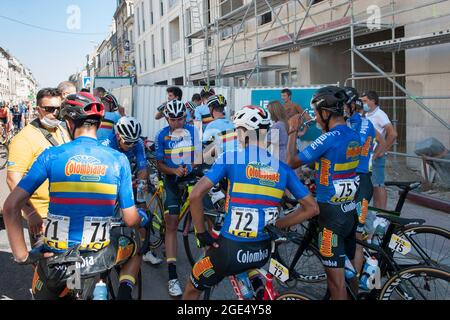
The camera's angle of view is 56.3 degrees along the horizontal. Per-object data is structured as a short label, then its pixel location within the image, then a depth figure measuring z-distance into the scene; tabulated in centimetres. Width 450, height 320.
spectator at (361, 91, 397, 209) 617
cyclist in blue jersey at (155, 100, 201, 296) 487
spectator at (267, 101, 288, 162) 638
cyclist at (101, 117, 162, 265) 463
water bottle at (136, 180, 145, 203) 513
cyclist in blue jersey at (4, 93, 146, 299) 254
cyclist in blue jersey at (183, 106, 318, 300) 276
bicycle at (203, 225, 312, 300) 279
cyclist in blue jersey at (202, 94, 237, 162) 592
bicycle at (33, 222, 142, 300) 249
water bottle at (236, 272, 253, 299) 287
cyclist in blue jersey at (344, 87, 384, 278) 385
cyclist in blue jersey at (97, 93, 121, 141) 583
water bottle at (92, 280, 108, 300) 254
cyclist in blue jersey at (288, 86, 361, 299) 330
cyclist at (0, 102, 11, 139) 1709
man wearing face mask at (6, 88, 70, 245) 345
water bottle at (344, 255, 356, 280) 341
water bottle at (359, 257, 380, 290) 335
